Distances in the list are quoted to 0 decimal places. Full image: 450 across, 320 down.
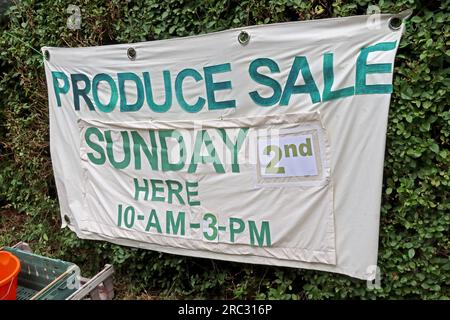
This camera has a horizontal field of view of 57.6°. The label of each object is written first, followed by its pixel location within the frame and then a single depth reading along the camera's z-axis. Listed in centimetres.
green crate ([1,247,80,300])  279
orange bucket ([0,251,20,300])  265
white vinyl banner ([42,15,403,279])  212
